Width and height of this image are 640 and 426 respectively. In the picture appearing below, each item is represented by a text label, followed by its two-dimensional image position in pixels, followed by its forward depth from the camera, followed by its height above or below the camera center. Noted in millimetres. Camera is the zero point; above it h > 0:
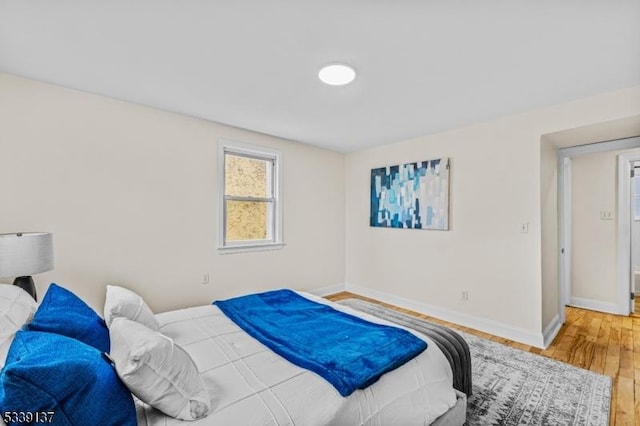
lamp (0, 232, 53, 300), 1889 -294
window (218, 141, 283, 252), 3765 +212
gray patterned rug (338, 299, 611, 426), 1895 -1311
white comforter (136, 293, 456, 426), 1198 -810
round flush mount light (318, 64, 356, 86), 2215 +1096
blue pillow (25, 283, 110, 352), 1312 -508
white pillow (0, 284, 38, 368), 1243 -501
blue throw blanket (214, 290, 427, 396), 1452 -771
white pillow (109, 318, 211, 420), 1096 -626
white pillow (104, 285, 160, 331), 1645 -553
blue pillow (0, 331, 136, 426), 831 -530
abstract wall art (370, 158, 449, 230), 3797 +253
